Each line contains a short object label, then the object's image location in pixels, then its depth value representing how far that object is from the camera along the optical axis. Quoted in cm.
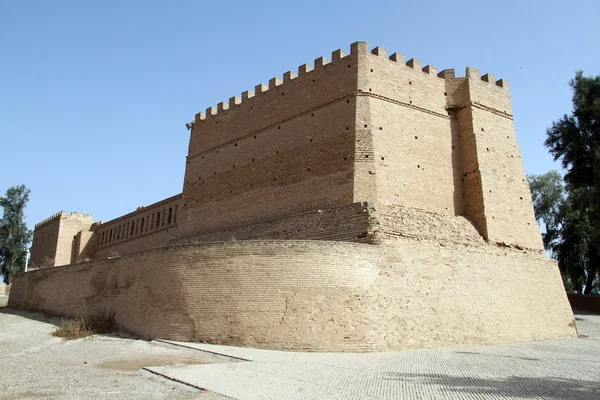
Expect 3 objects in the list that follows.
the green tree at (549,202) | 3172
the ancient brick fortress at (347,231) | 1227
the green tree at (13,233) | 3700
